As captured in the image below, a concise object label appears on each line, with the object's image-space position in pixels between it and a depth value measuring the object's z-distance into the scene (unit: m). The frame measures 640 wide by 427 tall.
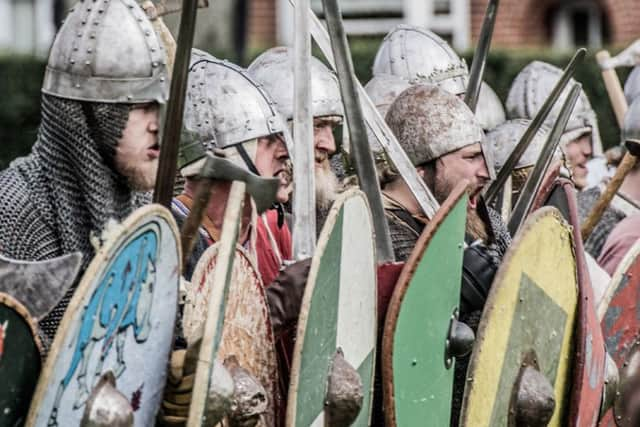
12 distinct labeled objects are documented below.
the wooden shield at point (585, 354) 11.00
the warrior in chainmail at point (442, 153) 10.95
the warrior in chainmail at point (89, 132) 8.66
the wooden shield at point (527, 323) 10.15
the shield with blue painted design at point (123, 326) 7.35
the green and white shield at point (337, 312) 8.89
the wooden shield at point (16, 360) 7.31
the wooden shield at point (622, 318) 11.89
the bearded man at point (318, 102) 12.02
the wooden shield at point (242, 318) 8.63
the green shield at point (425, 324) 9.61
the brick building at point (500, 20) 32.94
